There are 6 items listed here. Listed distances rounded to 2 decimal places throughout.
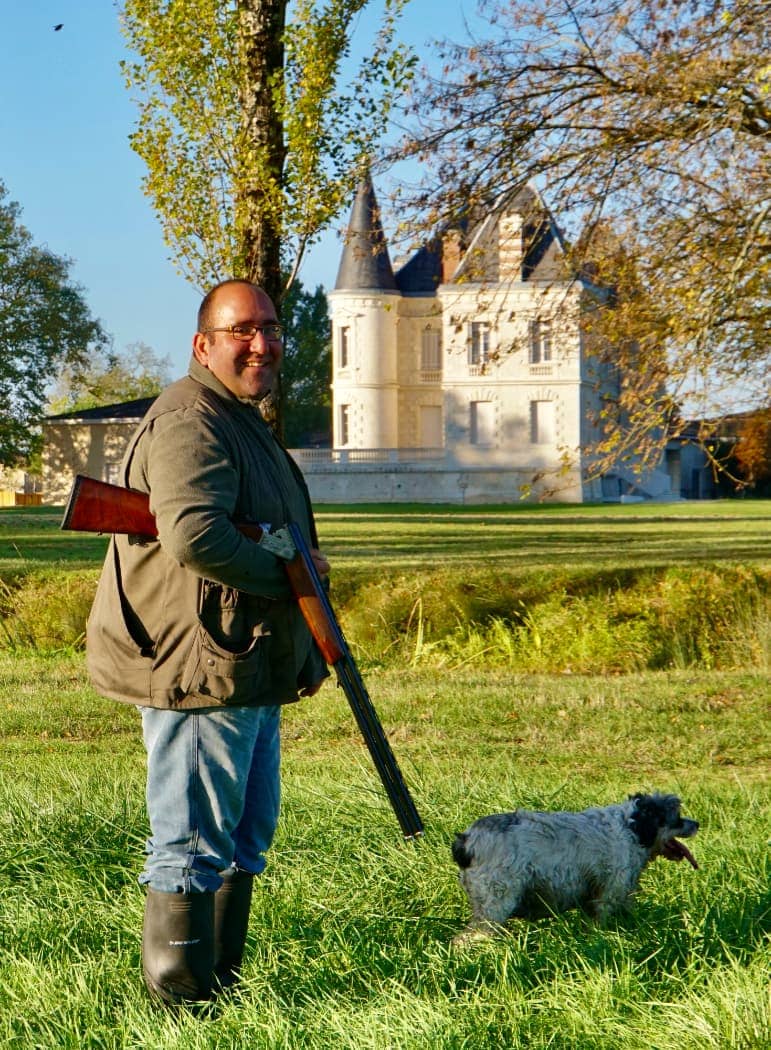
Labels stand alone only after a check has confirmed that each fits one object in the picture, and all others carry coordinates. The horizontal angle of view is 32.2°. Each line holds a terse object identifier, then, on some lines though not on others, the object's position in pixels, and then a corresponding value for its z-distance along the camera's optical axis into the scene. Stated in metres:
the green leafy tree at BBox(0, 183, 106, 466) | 55.41
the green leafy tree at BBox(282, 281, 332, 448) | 70.75
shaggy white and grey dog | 4.59
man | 3.80
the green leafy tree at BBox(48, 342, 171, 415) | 78.50
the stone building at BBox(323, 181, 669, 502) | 58.06
